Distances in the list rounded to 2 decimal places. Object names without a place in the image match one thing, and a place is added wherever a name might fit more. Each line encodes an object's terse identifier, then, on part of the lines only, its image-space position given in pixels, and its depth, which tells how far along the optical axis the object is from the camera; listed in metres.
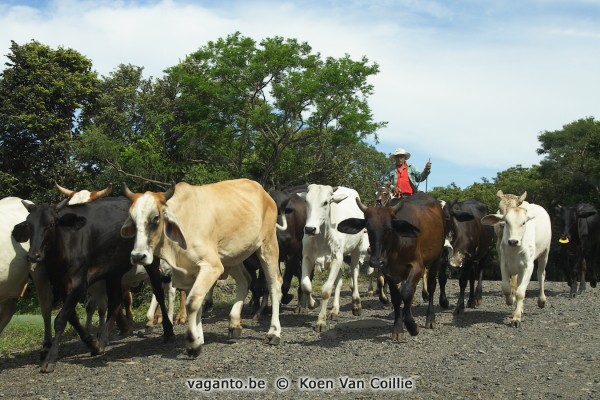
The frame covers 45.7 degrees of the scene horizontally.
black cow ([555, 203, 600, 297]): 16.70
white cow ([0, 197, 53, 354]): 9.46
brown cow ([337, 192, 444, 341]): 10.03
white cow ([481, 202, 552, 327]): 11.50
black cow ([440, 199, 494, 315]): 12.76
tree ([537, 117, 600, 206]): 38.91
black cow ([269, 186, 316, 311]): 12.80
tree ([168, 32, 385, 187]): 34.50
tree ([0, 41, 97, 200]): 34.19
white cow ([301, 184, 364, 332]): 11.14
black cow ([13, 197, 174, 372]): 8.95
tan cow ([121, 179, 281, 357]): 8.75
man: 14.01
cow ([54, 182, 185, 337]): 10.81
